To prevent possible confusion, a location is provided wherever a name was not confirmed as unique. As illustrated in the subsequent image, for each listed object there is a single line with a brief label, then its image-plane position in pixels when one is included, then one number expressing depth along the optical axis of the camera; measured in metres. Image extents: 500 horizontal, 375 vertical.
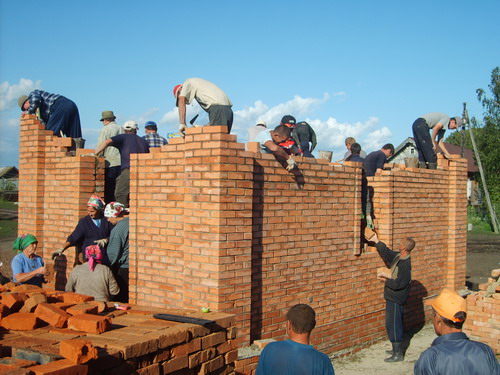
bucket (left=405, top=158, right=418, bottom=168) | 9.59
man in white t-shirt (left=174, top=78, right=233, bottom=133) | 7.16
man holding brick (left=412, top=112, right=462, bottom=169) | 10.31
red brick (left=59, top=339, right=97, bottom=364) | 3.48
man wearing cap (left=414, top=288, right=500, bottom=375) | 3.30
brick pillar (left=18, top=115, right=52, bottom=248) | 8.06
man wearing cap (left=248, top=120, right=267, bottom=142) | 8.05
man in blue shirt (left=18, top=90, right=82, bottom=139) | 8.43
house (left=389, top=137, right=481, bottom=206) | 36.32
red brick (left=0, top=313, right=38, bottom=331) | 4.40
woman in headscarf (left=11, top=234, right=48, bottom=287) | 6.25
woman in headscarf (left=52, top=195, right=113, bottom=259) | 6.80
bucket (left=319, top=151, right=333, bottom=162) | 7.95
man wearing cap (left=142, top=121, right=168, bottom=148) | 8.71
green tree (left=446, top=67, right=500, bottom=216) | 34.84
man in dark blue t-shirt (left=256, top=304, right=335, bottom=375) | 3.42
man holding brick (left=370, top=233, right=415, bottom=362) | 8.10
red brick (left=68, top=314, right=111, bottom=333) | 4.29
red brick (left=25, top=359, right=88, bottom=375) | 3.24
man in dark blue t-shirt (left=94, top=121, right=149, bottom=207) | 7.73
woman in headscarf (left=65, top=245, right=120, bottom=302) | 6.02
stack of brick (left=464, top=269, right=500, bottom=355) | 8.66
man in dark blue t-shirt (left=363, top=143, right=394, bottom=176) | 9.28
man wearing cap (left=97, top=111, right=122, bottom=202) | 8.04
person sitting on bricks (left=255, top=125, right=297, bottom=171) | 6.55
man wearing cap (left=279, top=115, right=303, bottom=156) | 6.99
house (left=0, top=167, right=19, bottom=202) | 31.05
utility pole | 28.48
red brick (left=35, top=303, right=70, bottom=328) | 4.44
